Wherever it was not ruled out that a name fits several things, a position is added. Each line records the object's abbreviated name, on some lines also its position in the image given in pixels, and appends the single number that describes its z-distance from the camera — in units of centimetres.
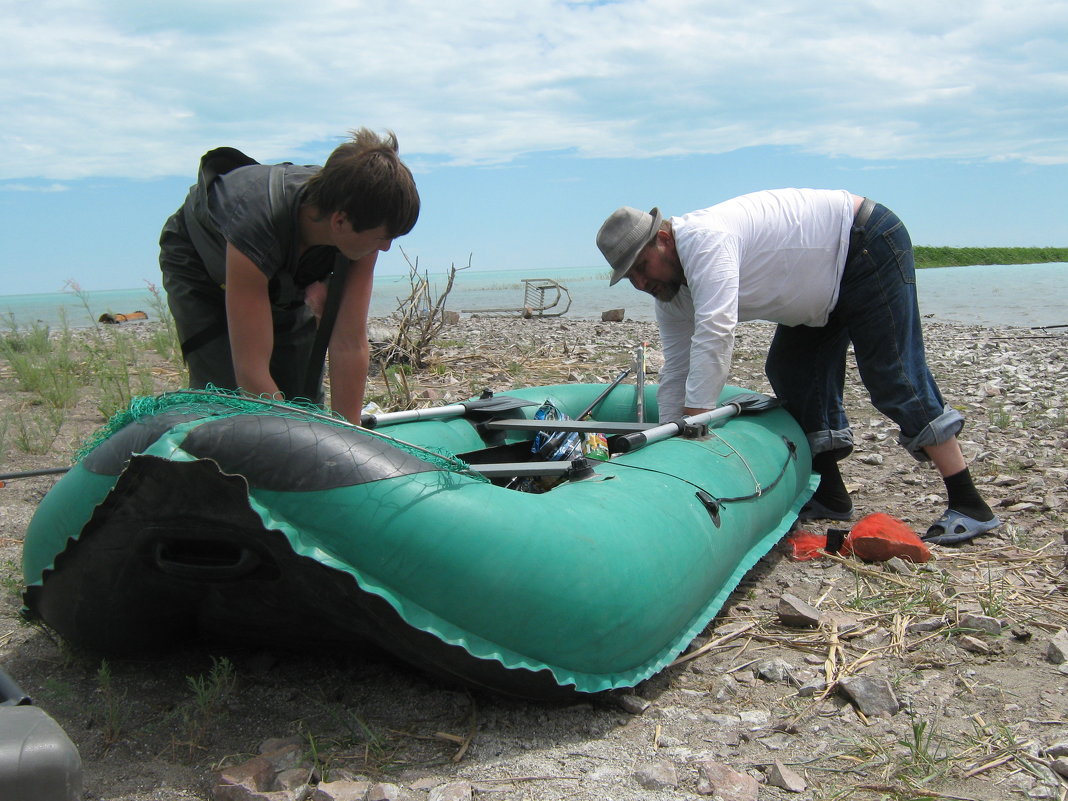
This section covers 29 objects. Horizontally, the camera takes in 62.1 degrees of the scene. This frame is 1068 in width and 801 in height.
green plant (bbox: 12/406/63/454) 494
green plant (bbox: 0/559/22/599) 297
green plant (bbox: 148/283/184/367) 661
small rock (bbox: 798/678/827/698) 239
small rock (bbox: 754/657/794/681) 250
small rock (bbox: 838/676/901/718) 227
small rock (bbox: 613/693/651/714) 232
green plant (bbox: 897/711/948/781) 193
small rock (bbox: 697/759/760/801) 187
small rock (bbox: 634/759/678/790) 190
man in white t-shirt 344
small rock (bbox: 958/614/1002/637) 271
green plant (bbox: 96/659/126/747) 213
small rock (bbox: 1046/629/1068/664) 253
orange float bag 342
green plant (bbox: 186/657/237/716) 215
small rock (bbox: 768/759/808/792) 190
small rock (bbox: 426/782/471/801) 187
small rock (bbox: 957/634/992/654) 263
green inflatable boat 200
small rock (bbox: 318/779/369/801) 182
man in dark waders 257
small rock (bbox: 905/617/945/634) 277
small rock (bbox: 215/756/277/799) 187
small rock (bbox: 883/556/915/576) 334
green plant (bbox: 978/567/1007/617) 281
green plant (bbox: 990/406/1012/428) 568
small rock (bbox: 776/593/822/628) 284
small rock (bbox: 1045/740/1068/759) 199
